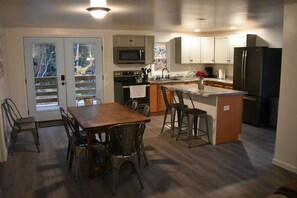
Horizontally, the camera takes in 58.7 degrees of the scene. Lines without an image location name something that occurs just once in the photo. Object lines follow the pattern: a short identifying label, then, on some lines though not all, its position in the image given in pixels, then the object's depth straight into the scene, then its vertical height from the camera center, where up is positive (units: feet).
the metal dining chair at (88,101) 16.35 -2.00
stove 21.54 -1.19
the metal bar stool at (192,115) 15.10 -2.67
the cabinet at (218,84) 22.14 -1.40
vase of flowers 16.14 -0.65
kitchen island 15.14 -2.49
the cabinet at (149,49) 23.11 +1.70
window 24.98 +1.19
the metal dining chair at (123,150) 9.75 -3.21
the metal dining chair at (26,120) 15.54 -3.04
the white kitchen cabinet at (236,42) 21.88 +2.22
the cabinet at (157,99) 22.72 -2.65
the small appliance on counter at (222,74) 24.66 -0.52
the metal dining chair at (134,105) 13.77 -1.89
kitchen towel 21.56 -1.83
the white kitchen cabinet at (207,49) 25.05 +1.83
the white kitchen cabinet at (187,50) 24.79 +1.76
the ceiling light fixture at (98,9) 11.55 +2.70
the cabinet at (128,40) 22.21 +2.39
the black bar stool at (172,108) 16.76 -2.48
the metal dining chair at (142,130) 11.63 -2.73
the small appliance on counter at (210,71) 26.84 -0.26
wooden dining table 10.62 -2.15
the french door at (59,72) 20.47 -0.26
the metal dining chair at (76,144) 11.10 -3.26
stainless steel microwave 22.19 +1.16
